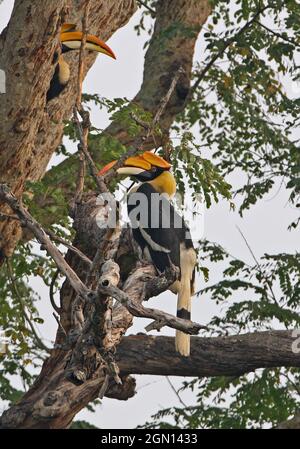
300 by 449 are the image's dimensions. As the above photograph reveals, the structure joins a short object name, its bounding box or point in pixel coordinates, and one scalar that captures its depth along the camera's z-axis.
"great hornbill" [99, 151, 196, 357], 12.00
